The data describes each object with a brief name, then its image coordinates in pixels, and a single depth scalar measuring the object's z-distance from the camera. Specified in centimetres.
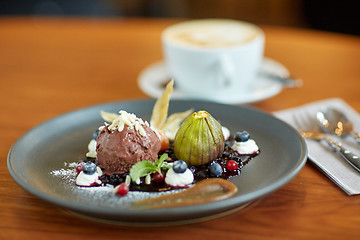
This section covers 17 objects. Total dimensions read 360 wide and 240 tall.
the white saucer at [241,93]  148
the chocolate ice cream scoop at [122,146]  98
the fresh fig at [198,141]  99
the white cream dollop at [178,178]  92
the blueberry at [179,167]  92
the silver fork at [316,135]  102
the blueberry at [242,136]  106
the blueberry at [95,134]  111
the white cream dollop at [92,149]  107
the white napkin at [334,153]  97
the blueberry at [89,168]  93
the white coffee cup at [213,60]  150
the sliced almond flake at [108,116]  117
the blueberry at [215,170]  95
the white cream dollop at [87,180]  93
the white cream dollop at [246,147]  105
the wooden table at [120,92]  84
